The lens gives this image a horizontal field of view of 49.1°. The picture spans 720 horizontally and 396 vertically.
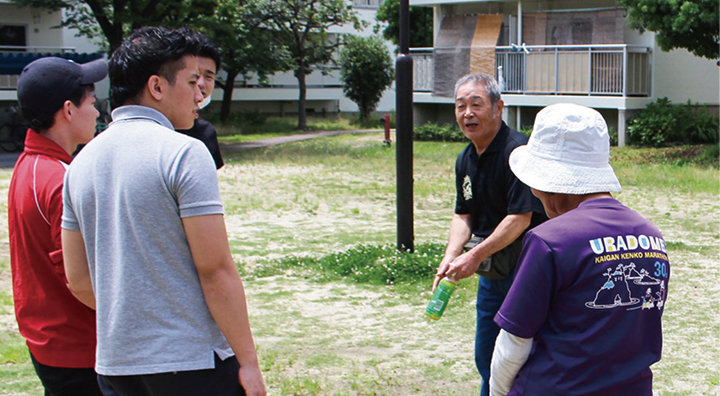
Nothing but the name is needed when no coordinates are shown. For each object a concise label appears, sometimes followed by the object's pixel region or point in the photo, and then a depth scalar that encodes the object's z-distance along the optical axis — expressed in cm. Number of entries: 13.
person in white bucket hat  228
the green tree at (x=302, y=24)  3291
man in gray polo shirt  238
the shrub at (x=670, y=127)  2088
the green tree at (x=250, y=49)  2988
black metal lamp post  837
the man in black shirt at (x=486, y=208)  420
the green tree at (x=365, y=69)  3759
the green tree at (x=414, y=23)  3662
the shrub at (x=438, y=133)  2566
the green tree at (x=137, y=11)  2245
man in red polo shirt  301
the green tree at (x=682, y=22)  1672
